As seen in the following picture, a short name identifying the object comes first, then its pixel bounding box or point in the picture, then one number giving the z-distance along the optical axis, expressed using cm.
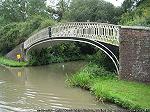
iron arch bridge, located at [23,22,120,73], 1998
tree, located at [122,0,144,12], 3055
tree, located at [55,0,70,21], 4355
